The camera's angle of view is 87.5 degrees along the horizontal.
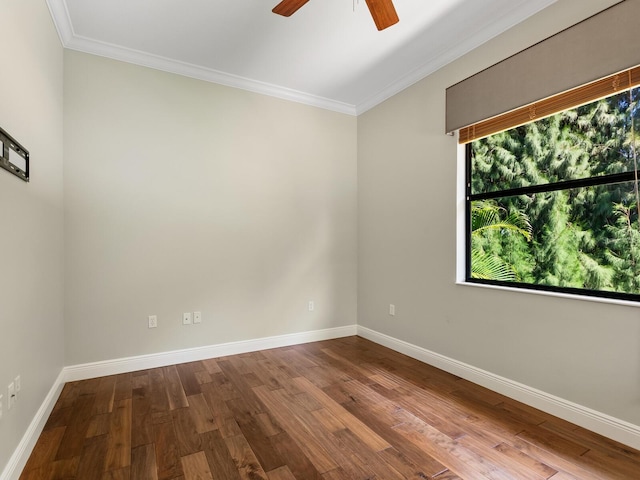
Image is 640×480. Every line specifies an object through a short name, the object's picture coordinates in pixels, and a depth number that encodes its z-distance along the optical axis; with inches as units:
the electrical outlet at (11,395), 61.2
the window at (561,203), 78.7
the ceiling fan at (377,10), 71.6
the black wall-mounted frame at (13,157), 59.6
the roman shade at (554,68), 73.5
